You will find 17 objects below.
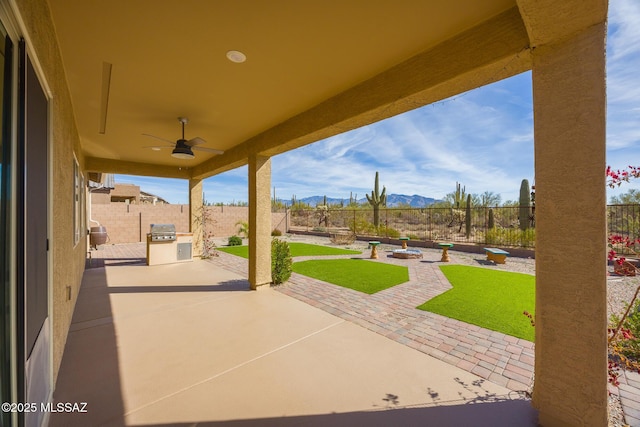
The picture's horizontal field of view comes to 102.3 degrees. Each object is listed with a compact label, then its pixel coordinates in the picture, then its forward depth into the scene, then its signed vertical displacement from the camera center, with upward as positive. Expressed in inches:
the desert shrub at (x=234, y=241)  474.4 -49.0
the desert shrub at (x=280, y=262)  220.7 -41.6
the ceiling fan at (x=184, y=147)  168.4 +45.6
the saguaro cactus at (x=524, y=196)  466.2 +36.5
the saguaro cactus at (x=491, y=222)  503.9 -15.8
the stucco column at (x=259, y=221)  204.7 -4.8
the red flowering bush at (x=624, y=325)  76.2 -35.9
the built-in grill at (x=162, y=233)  295.1 -20.3
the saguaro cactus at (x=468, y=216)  514.1 -3.8
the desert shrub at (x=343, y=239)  506.0 -48.8
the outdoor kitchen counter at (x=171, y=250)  293.6 -41.4
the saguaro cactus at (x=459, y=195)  624.7 +47.3
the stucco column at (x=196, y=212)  343.6 +4.4
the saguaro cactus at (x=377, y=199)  665.6 +42.2
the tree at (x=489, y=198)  711.6 +44.7
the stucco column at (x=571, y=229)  63.7 -3.9
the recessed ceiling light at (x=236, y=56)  97.5 +61.7
